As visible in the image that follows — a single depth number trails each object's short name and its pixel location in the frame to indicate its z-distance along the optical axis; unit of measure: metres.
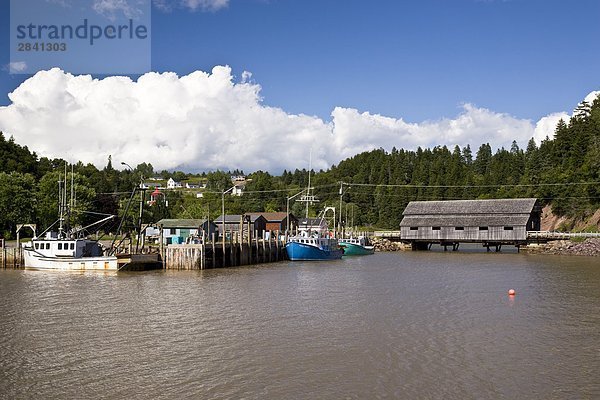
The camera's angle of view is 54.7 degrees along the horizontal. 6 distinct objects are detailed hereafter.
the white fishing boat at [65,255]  50.09
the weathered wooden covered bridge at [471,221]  91.00
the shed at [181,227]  92.62
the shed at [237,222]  100.69
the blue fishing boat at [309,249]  69.38
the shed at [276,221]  114.12
